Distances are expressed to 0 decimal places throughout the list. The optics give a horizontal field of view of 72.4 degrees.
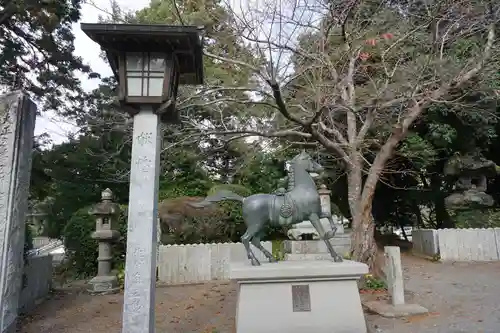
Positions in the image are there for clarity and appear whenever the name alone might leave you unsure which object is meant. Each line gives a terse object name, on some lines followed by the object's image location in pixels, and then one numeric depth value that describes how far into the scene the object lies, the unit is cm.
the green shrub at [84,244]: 1050
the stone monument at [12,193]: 342
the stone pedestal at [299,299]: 459
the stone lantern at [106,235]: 872
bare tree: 757
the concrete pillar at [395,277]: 607
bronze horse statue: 502
